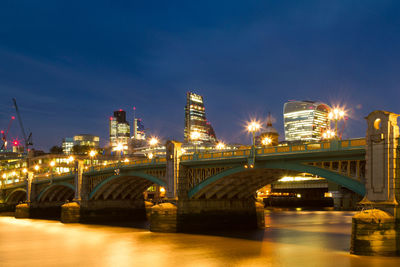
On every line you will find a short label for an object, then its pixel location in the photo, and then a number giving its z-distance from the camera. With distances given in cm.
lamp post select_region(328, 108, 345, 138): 3925
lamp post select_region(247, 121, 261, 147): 5047
